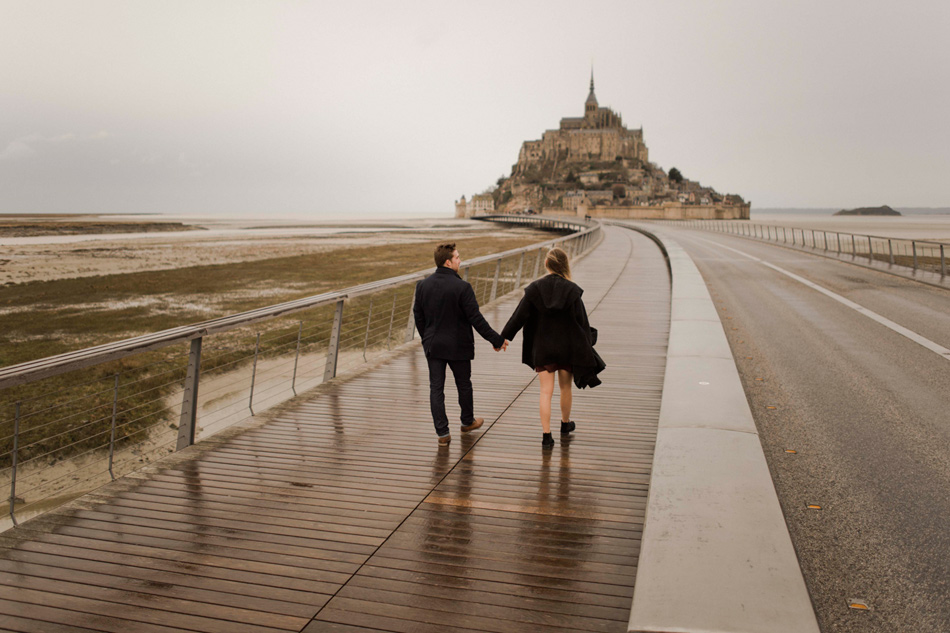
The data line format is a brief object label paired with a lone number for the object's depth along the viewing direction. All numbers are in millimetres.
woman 4832
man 4996
